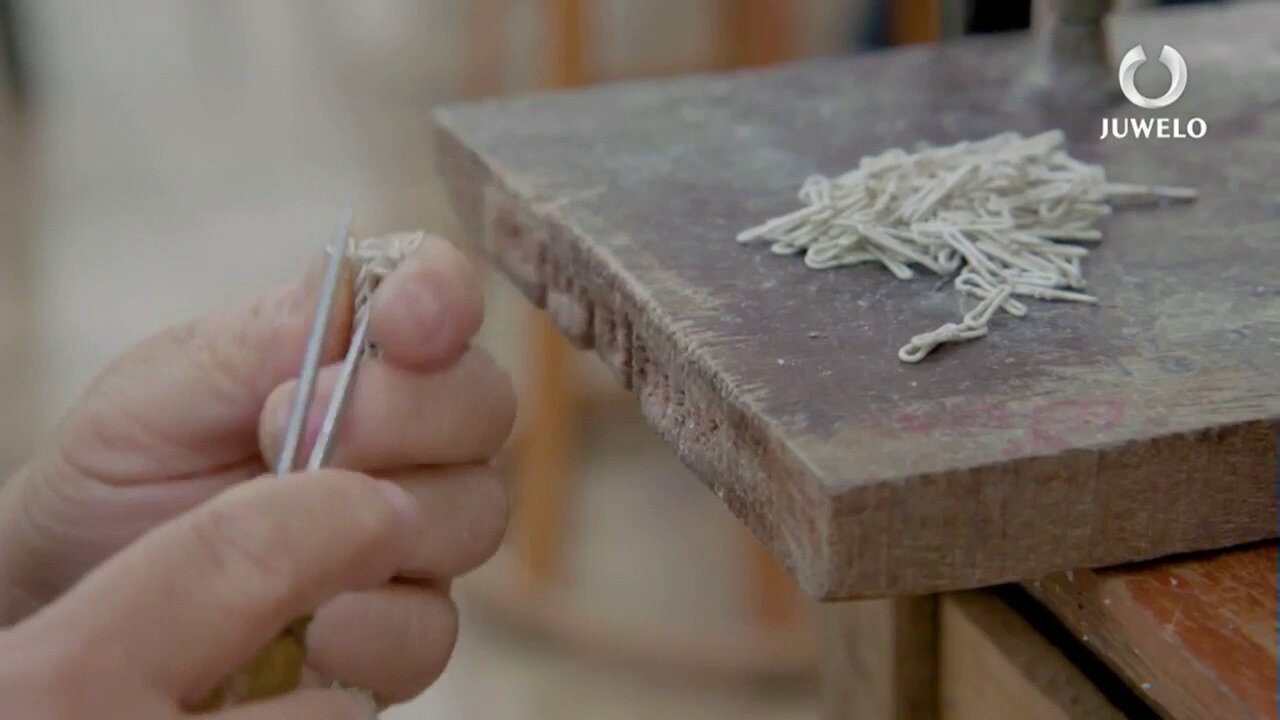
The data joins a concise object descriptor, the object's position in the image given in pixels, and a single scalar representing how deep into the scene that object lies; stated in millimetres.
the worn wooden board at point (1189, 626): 676
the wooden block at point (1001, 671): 738
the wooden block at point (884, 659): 795
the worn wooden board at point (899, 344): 695
